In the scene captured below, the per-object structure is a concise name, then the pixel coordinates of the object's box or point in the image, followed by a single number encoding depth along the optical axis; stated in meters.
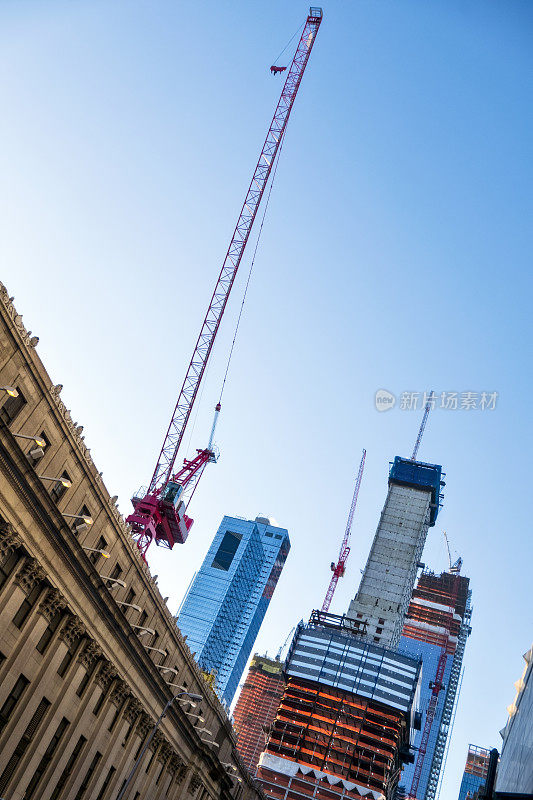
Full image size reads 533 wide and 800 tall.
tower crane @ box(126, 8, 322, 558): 115.44
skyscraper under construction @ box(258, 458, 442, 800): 192.12
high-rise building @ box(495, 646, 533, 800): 60.36
